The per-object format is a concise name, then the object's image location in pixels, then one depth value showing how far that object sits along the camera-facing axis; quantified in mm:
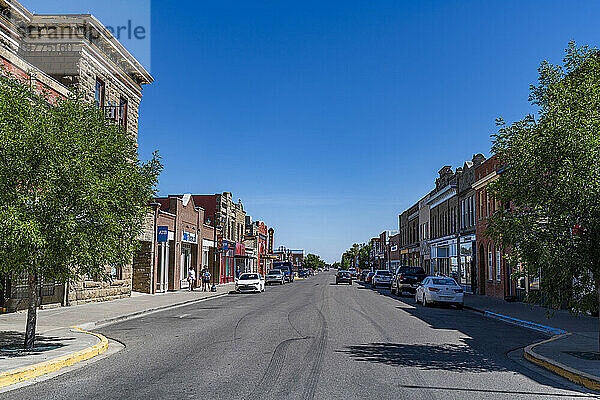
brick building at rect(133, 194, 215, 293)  35844
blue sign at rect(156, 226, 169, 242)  36500
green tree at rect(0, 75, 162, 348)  11469
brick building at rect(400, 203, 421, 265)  72062
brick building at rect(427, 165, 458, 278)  49219
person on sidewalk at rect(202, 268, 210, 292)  41812
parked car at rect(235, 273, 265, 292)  41438
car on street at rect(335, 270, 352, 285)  66750
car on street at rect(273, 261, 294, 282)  73325
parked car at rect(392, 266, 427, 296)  37906
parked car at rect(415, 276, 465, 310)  28156
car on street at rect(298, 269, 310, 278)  114594
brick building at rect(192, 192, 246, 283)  60625
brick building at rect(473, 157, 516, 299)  34331
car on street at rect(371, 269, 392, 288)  53406
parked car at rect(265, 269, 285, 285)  62656
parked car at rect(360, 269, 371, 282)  72750
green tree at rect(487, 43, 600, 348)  11411
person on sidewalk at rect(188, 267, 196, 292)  41250
